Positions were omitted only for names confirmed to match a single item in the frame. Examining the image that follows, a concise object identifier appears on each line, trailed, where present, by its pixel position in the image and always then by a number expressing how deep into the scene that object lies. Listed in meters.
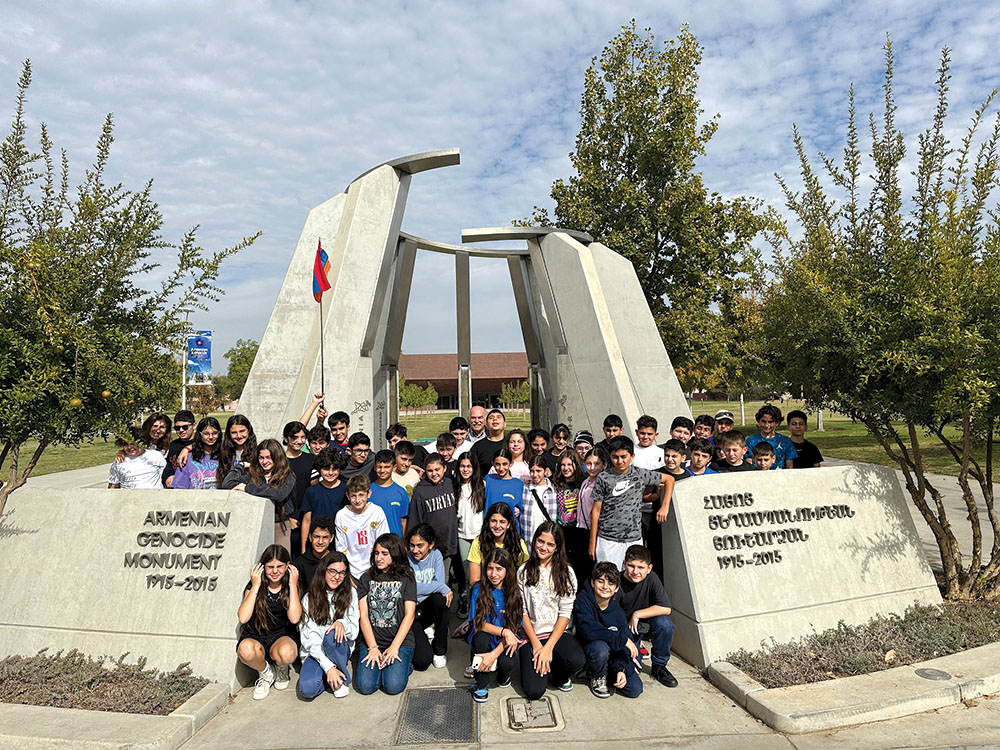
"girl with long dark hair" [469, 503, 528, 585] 4.24
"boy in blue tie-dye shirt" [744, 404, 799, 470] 5.57
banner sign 19.11
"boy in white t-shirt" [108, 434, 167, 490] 4.96
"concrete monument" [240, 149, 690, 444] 8.91
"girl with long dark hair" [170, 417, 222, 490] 5.00
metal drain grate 3.49
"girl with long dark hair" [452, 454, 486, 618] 4.95
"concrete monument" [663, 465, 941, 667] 4.45
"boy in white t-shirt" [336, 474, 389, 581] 4.46
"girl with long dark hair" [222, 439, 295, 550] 4.73
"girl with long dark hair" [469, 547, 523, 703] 3.92
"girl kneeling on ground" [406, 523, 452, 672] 4.39
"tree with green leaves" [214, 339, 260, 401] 45.41
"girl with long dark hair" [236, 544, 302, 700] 4.10
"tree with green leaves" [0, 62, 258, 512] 4.35
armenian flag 8.68
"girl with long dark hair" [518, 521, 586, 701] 3.96
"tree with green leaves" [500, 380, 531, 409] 38.17
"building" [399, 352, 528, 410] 44.44
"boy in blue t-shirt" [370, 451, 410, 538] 4.78
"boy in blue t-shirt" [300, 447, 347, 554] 4.75
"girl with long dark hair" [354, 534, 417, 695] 4.04
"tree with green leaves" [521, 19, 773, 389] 15.79
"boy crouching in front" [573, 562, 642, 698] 3.93
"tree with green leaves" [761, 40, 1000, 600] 4.82
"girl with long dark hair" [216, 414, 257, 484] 5.03
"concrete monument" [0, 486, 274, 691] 4.27
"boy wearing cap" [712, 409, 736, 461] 6.18
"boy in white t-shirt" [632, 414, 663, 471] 5.36
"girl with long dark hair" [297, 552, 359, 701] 4.06
